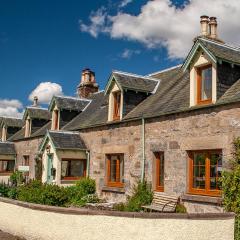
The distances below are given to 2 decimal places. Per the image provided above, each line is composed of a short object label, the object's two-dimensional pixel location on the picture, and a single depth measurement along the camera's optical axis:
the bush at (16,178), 26.50
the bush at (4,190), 16.67
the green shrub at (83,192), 17.85
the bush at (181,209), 13.50
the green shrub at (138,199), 14.53
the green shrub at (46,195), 13.08
